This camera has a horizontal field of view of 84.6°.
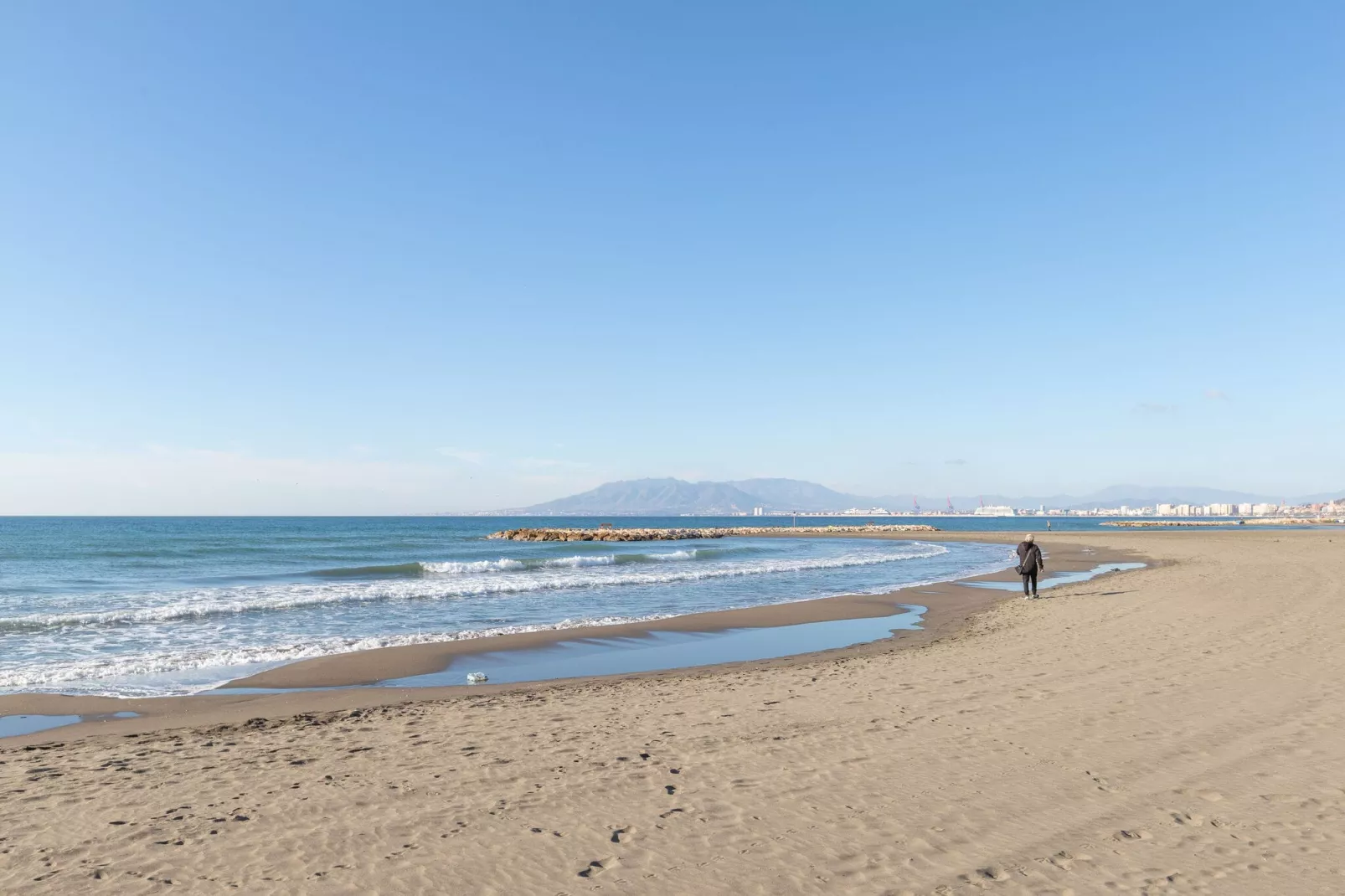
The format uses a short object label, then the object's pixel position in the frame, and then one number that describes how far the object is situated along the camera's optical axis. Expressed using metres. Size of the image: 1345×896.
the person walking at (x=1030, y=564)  19.77
